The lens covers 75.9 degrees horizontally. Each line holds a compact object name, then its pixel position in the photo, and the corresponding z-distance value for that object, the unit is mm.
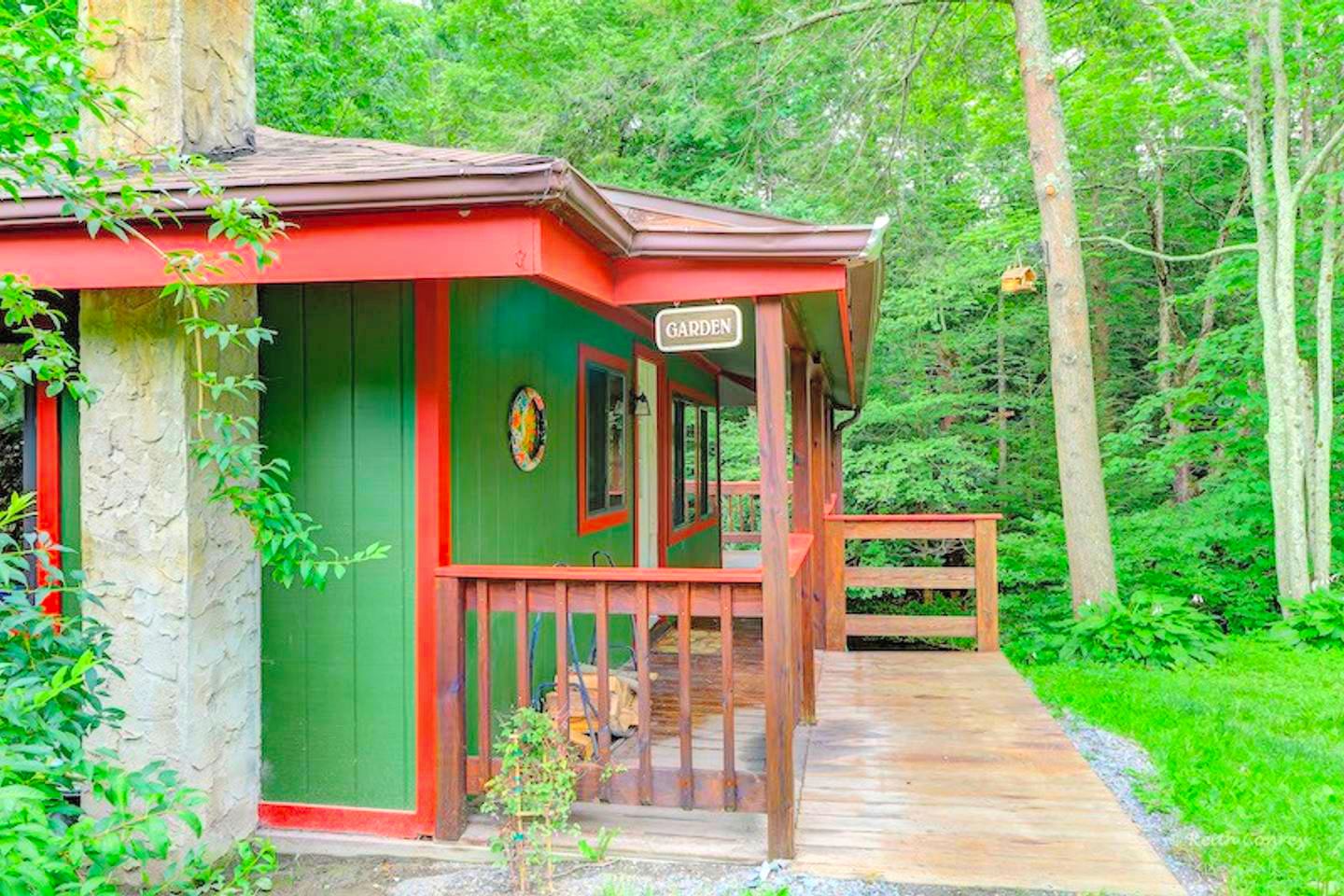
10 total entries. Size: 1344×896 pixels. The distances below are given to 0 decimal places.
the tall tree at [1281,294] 7562
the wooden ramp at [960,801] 2803
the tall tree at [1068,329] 7168
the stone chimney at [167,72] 3234
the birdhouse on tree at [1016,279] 6656
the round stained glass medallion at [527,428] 3988
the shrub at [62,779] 1546
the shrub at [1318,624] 7180
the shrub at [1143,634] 6660
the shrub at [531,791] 2762
